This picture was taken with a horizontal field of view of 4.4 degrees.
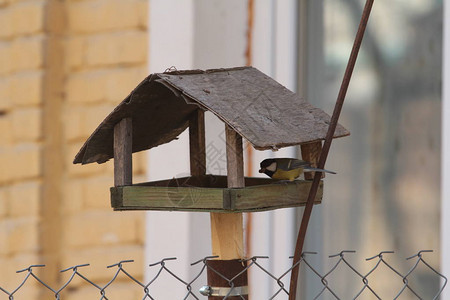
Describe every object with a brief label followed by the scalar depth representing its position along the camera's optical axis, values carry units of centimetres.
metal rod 1003
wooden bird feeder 1001
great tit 1012
